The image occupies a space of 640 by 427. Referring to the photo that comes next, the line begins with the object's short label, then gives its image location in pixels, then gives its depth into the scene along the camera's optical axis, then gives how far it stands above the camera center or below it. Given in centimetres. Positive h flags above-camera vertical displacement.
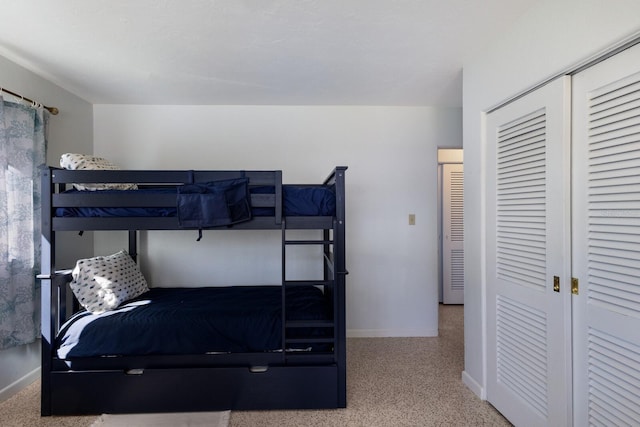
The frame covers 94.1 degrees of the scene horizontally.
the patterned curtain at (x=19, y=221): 201 -5
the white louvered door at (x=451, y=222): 413 -13
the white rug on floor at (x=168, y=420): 180 -128
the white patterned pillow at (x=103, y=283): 207 -51
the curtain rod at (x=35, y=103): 205 +84
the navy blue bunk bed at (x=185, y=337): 189 -80
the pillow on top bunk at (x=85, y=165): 208 +34
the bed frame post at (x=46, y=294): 188 -52
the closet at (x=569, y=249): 119 -18
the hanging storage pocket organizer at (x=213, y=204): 183 +6
